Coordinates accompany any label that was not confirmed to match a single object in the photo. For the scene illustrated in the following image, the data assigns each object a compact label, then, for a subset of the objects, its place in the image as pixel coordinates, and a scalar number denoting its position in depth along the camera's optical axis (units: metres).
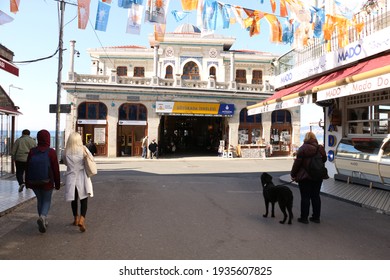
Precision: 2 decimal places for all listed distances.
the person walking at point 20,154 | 9.11
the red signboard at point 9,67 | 7.00
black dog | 5.67
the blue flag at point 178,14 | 9.66
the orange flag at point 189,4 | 8.90
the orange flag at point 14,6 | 7.00
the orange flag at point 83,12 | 8.16
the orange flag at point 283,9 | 9.82
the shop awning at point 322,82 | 7.59
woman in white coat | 5.07
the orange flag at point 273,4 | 9.42
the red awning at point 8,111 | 11.14
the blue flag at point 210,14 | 9.49
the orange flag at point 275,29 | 10.52
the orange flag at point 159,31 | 9.91
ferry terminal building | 24.25
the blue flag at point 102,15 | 8.55
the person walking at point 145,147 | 24.14
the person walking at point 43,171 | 5.02
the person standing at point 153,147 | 23.66
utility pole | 11.70
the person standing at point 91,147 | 15.87
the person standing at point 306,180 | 5.84
